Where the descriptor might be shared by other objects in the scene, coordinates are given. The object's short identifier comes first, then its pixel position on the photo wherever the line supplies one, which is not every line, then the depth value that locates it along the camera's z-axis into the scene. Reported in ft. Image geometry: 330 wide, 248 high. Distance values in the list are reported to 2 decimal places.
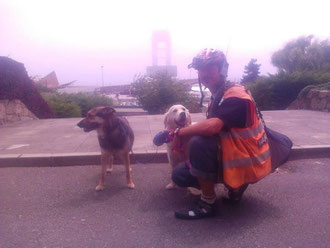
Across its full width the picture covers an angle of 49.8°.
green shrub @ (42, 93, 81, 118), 52.60
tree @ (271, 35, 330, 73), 104.58
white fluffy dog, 14.55
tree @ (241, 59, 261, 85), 103.94
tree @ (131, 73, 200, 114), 62.03
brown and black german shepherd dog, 15.44
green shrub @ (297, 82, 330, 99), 43.24
